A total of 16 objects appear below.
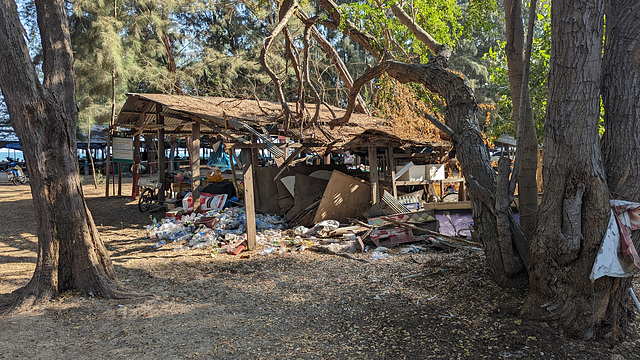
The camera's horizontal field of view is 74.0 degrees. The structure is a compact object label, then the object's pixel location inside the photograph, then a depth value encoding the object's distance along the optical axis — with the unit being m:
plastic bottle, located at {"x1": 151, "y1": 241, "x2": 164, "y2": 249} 8.79
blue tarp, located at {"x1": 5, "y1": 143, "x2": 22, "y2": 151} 31.54
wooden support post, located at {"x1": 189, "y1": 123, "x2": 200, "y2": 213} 11.23
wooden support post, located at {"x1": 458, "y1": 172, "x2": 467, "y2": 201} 12.48
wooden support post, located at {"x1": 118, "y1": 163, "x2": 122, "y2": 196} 15.93
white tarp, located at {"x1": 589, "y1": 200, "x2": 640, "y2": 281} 3.40
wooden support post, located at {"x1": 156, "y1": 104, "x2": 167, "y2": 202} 12.95
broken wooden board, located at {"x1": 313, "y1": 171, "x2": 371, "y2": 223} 10.30
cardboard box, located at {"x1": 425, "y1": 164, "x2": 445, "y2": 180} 11.63
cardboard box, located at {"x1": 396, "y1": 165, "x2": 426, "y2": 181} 11.34
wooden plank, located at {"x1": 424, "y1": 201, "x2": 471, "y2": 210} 9.11
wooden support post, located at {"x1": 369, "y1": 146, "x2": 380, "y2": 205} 10.51
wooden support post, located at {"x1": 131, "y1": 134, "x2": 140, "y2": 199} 15.05
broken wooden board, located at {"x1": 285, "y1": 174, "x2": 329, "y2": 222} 10.87
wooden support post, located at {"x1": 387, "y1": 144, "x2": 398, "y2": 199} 10.86
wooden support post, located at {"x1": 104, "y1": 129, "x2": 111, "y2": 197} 15.05
